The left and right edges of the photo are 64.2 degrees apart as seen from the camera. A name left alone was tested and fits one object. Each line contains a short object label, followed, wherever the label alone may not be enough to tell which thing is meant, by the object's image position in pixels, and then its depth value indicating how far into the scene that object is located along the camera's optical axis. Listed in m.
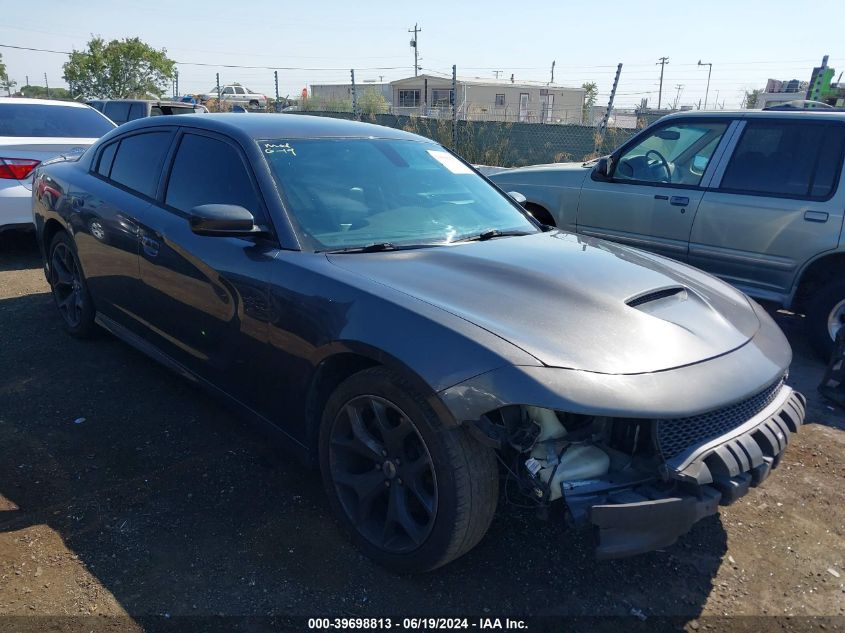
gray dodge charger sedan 2.23
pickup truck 33.97
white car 6.75
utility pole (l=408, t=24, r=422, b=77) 61.16
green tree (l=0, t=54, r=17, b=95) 45.44
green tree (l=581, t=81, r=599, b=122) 43.03
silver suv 4.96
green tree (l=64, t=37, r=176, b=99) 36.31
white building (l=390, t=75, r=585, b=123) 41.69
